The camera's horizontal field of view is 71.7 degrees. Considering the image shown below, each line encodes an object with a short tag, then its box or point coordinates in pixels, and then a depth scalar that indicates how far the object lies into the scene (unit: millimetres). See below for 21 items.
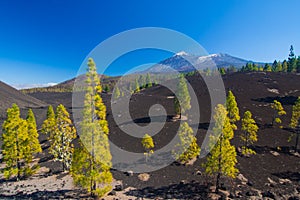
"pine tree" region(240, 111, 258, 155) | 40238
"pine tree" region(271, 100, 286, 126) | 52594
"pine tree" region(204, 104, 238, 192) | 26328
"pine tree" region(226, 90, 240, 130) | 36891
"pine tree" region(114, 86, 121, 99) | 119125
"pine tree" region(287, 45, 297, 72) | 131500
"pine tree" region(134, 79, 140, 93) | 138125
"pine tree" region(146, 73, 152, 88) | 152050
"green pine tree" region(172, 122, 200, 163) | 37219
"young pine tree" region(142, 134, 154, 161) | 39300
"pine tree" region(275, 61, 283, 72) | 140700
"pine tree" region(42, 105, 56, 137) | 38312
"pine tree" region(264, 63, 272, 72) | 141912
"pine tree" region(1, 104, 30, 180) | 29828
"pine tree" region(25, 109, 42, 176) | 32381
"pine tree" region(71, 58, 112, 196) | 21234
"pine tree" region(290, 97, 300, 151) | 42606
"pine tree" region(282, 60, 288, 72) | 138625
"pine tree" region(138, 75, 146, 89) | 151525
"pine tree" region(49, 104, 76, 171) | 34438
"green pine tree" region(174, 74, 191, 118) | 57900
